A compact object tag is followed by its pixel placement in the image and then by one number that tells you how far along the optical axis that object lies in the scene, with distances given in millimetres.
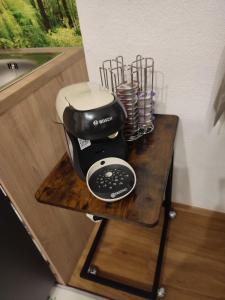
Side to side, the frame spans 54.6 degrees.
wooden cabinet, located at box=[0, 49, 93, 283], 642
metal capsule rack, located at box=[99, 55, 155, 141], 742
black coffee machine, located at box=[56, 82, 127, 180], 542
